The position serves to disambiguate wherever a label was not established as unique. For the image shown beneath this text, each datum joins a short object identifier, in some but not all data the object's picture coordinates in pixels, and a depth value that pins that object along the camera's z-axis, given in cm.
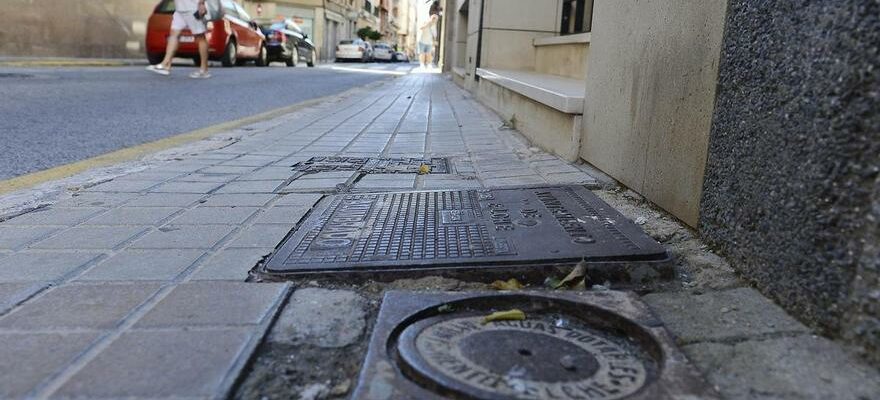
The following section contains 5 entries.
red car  1371
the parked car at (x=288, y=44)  2112
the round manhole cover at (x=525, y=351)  135
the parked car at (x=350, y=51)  3827
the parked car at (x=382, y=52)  4647
